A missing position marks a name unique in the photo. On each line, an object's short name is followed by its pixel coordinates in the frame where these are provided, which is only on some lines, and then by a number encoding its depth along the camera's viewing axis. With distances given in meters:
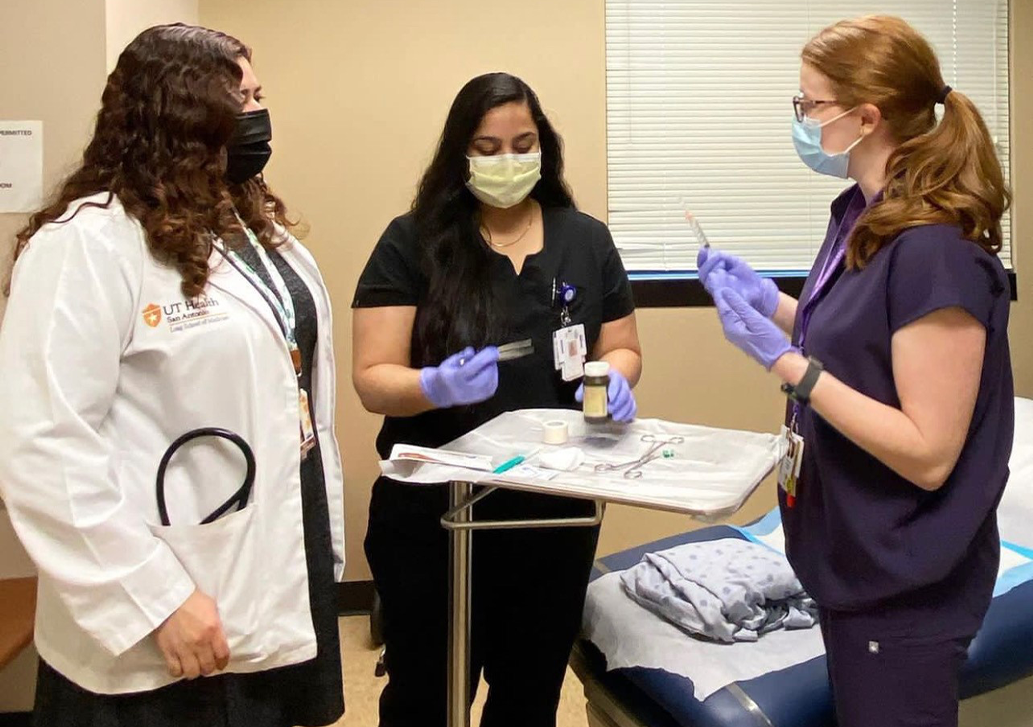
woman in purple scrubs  1.16
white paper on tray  1.24
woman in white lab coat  1.04
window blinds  2.91
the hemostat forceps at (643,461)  1.37
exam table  1.57
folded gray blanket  1.77
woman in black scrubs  1.65
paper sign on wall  2.00
